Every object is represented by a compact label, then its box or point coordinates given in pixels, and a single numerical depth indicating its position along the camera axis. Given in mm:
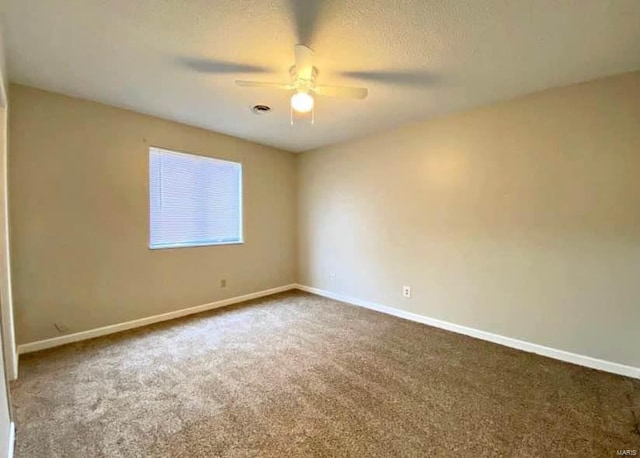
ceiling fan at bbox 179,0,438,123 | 1743
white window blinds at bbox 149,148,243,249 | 3512
